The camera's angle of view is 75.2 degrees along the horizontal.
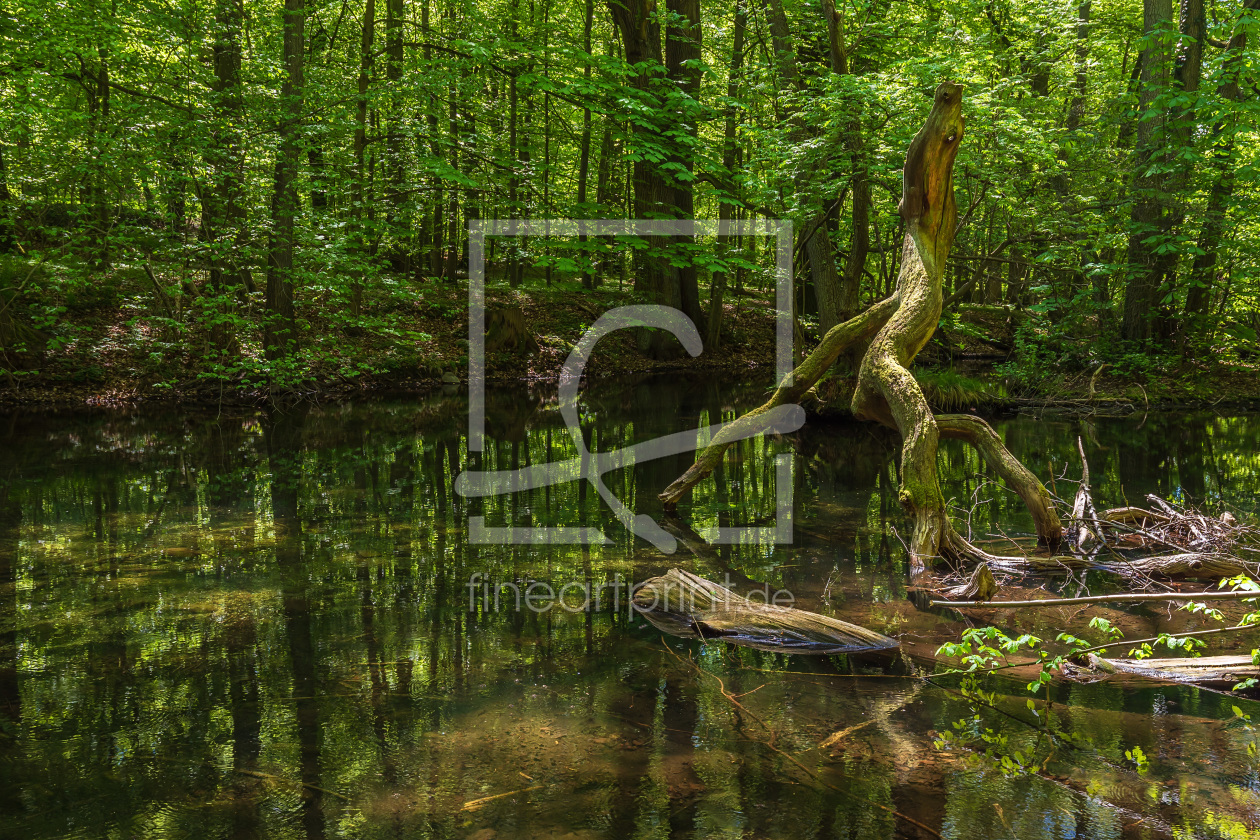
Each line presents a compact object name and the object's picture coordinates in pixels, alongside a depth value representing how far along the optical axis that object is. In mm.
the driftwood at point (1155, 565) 5888
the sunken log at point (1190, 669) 4410
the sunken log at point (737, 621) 5020
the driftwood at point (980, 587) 5668
